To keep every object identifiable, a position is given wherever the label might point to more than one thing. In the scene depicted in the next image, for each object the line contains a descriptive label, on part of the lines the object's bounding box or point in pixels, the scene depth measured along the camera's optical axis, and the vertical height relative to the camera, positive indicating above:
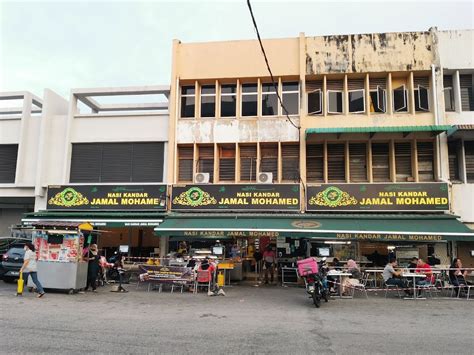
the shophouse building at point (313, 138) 17.31 +4.24
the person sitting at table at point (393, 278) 13.57 -1.26
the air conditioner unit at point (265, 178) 18.44 +2.47
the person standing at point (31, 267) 12.58 -1.05
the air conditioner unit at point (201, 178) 18.84 +2.47
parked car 15.49 -1.13
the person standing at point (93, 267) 14.26 -1.14
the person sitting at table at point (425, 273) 13.64 -1.10
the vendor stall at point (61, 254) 13.45 -0.71
